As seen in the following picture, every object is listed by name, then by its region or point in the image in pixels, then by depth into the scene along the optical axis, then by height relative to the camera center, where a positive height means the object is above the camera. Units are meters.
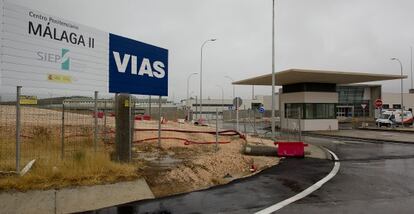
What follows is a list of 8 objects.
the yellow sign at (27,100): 8.73 +0.24
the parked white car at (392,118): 47.03 -0.61
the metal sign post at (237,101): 23.56 +0.66
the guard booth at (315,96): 35.12 +1.58
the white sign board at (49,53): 8.77 +1.47
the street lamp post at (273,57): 23.98 +3.50
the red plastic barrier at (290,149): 15.93 -1.51
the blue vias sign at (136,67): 11.64 +1.44
